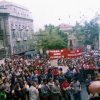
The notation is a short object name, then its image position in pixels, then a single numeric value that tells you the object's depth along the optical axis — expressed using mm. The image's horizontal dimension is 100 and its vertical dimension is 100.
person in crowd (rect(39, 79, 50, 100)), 7982
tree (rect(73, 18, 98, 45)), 36096
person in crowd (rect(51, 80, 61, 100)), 8009
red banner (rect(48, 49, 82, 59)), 11608
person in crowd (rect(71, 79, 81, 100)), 8181
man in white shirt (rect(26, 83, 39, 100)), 7676
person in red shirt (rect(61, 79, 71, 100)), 8356
